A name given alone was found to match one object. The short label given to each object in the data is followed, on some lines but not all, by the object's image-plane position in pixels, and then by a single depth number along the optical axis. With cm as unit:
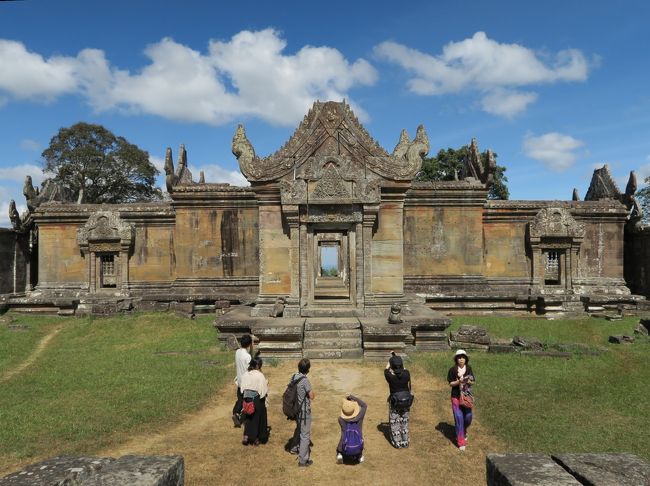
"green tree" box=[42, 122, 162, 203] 3925
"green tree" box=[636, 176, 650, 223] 3847
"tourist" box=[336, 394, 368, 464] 584
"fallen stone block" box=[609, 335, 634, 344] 1291
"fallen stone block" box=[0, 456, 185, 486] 315
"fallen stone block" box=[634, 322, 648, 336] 1384
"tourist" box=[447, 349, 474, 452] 642
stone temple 1847
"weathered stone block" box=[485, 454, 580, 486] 331
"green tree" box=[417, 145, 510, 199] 4353
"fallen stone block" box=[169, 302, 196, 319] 1748
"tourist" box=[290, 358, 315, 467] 598
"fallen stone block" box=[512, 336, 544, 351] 1152
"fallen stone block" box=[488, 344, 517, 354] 1147
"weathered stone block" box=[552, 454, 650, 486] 332
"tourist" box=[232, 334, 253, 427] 733
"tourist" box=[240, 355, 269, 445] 646
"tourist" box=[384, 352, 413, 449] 632
